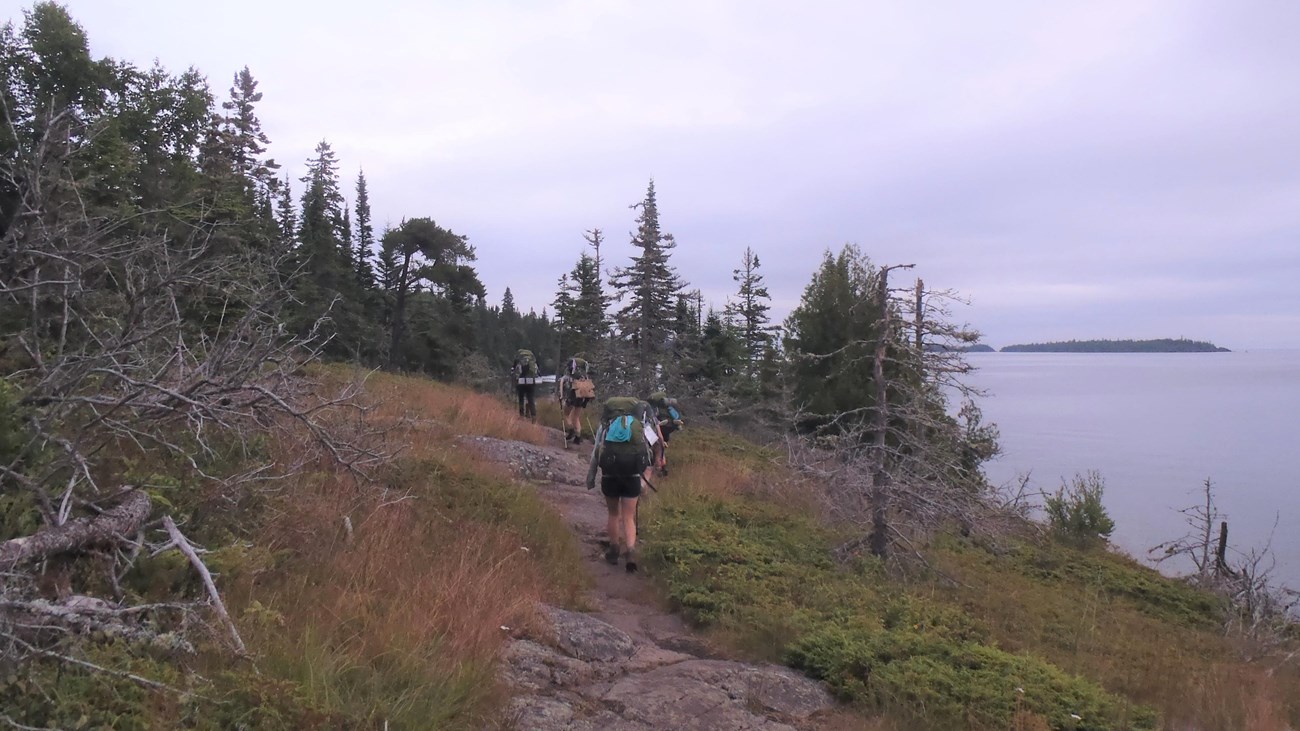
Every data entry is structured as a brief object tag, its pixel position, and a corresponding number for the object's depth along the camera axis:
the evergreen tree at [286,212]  38.78
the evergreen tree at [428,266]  31.27
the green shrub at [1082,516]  19.22
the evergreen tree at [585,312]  33.22
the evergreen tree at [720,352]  39.34
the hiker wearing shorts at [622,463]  7.38
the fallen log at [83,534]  2.93
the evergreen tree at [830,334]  21.37
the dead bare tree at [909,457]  8.43
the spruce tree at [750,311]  42.31
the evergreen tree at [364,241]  44.56
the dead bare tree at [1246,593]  11.41
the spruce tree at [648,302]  27.52
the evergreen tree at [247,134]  34.66
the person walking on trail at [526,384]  15.31
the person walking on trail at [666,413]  12.07
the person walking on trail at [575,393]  13.70
